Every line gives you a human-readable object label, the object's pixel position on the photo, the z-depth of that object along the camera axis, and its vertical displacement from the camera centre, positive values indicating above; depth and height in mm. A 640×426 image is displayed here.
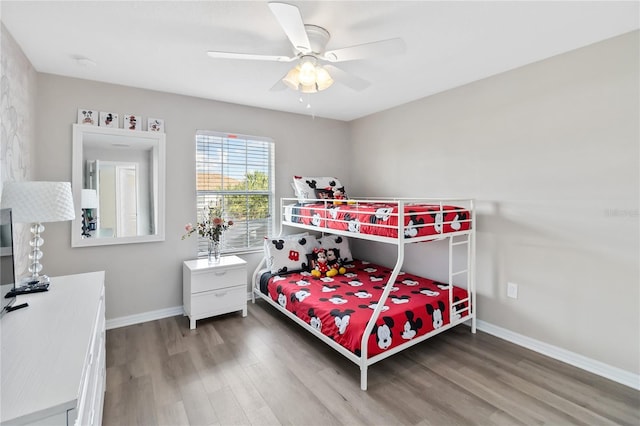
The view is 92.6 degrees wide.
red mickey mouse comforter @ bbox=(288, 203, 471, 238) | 2314 -102
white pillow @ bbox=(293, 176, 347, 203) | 3680 +251
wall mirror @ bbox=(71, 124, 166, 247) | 2791 +230
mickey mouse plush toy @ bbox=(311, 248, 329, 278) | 3358 -639
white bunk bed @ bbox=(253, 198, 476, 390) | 2186 -203
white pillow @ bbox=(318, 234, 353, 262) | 3801 -462
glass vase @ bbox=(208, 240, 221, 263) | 3250 -443
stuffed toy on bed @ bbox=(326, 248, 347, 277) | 3445 -650
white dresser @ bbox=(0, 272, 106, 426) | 794 -486
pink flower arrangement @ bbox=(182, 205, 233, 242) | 3199 -197
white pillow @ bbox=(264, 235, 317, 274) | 3418 -521
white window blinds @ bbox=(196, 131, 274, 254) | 3441 +297
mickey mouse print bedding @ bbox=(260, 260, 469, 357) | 2195 -804
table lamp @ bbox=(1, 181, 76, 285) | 1722 +42
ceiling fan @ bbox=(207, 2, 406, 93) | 1530 +919
